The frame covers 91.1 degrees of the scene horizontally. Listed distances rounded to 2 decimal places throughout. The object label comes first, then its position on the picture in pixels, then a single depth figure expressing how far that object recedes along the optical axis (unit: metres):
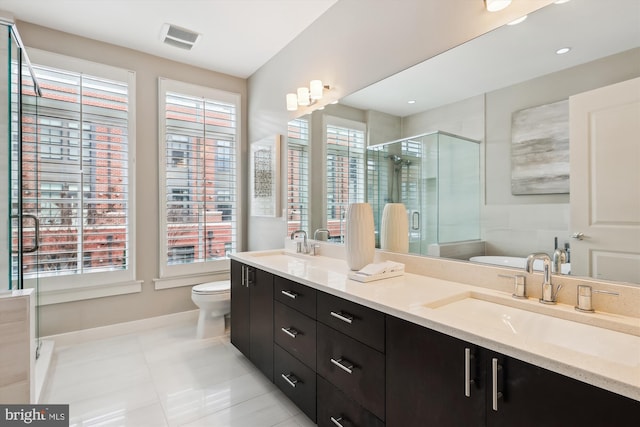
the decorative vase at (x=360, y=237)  1.92
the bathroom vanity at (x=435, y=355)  0.80
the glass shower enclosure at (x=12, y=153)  1.91
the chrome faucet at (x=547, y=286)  1.24
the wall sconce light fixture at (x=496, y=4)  1.41
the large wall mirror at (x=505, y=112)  1.18
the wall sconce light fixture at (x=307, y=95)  2.48
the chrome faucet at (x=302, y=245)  2.67
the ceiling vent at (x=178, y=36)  2.71
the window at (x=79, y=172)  2.60
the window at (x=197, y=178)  3.24
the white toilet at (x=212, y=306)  2.87
